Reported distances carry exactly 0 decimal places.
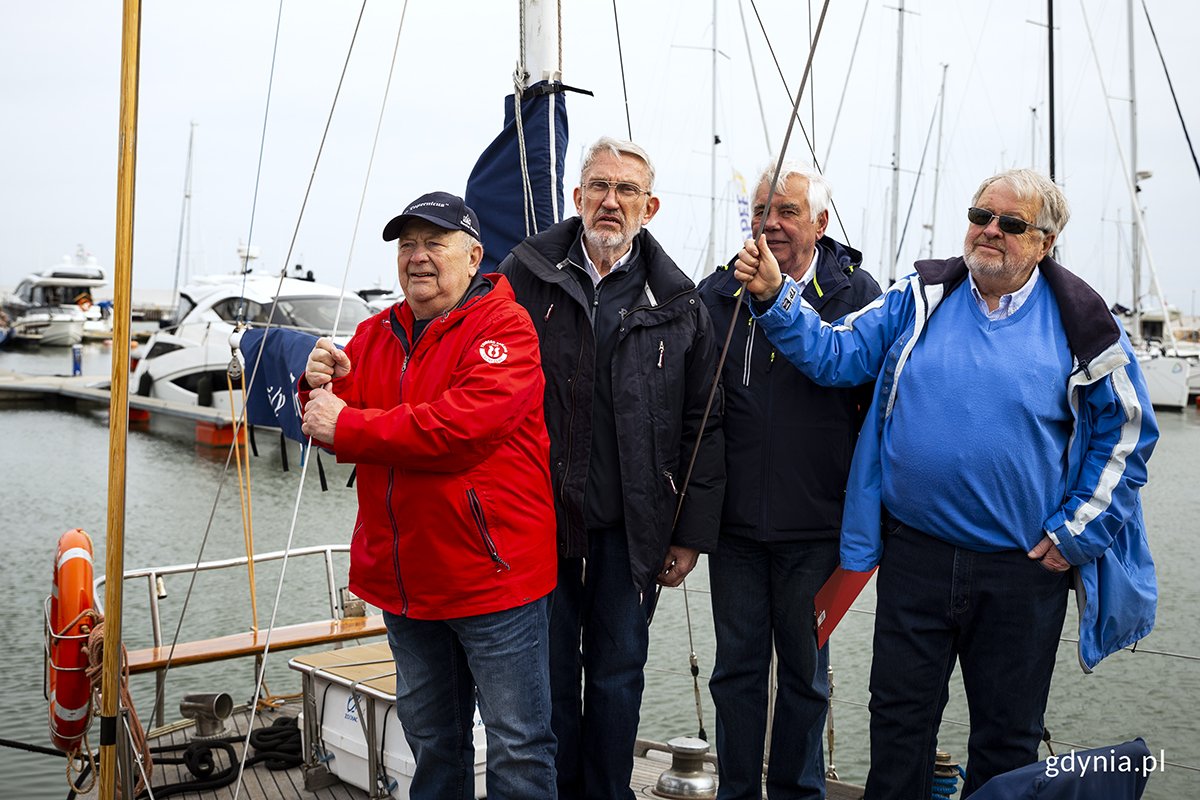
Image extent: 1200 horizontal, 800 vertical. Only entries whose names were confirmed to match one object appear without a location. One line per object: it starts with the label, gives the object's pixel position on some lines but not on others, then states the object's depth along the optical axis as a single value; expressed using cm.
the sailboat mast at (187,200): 4578
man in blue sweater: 253
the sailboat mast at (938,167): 3005
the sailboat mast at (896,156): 2492
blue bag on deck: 159
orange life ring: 425
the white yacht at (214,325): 1870
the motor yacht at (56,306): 4559
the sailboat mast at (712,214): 2734
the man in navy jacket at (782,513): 293
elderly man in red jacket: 246
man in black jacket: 284
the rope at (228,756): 390
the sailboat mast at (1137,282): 3350
